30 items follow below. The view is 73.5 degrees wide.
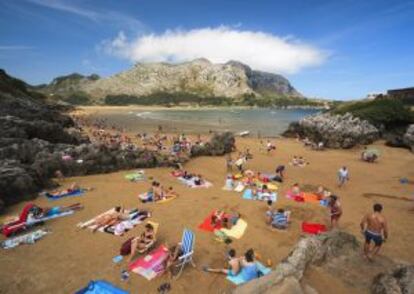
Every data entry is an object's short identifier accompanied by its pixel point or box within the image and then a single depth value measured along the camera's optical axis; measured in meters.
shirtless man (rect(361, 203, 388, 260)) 7.47
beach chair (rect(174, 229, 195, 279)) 8.48
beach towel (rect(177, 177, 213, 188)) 16.83
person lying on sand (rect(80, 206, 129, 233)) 11.02
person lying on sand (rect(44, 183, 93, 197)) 14.29
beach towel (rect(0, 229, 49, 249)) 9.47
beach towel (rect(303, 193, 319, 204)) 14.63
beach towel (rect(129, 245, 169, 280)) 8.11
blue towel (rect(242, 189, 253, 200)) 14.77
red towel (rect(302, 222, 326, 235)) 11.04
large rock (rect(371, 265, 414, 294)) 5.28
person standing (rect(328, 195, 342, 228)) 10.97
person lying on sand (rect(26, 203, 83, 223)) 11.12
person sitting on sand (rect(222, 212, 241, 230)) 11.24
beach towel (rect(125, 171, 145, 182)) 17.71
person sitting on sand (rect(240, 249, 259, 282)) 7.86
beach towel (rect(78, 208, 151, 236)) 10.66
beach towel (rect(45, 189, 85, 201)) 14.10
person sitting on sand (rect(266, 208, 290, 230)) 11.31
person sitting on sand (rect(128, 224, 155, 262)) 8.88
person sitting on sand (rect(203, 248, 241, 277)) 8.03
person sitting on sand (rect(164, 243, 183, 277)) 8.30
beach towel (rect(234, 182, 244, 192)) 15.98
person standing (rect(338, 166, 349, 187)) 17.30
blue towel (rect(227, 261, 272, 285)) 7.80
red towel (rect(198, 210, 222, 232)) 11.01
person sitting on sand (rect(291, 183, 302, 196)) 15.24
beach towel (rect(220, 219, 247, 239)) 10.59
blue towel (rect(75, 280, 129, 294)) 7.22
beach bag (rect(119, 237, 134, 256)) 9.02
